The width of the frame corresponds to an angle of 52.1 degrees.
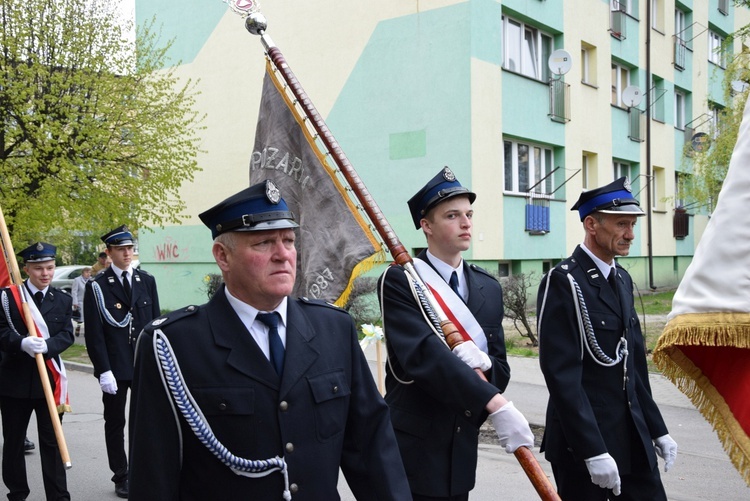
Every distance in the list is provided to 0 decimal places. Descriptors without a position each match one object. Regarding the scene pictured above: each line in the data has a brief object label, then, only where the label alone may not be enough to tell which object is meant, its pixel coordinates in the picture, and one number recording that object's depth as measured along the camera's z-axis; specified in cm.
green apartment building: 1759
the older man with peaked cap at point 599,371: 372
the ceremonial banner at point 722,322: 225
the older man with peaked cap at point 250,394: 234
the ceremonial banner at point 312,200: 502
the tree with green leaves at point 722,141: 1678
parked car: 2680
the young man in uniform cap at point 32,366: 566
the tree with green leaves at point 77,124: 1402
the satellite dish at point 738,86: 1708
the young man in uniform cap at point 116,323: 635
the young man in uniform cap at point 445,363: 323
